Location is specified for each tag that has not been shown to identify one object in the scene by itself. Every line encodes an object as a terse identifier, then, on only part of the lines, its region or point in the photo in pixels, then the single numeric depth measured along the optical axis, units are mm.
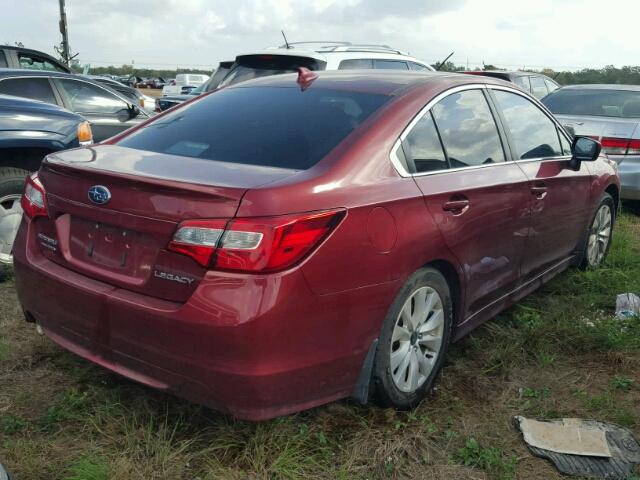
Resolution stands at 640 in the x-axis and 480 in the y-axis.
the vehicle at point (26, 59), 9438
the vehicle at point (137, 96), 14055
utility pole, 23297
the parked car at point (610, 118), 6781
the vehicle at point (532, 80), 12336
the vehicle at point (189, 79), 34738
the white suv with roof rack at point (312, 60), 7574
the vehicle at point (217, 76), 9406
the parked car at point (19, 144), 4586
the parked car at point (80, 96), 6953
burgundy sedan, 2309
